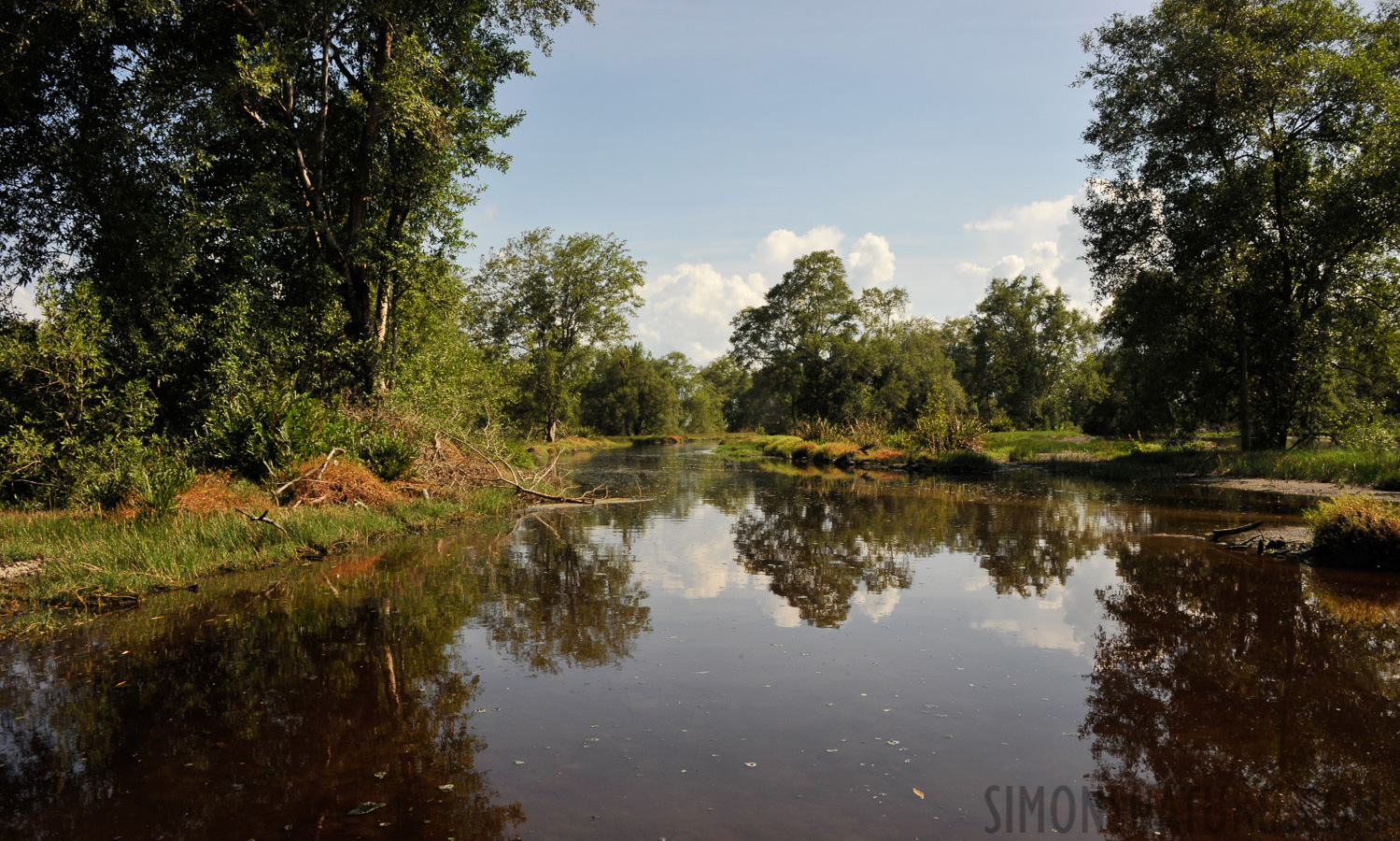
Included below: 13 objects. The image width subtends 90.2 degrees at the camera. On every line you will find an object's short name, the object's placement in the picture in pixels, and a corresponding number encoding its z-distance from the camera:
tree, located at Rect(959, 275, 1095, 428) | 59.38
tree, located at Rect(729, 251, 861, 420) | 49.09
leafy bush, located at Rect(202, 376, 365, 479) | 13.46
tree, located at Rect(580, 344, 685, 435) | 81.50
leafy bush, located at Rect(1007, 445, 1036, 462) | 33.38
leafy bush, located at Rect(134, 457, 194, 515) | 10.74
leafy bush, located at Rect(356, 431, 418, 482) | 15.78
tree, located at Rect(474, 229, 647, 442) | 52.91
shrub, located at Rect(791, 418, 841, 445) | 41.34
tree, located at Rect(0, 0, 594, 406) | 14.60
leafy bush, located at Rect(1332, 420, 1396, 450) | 20.92
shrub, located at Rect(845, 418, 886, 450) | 36.75
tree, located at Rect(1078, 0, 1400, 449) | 21.02
